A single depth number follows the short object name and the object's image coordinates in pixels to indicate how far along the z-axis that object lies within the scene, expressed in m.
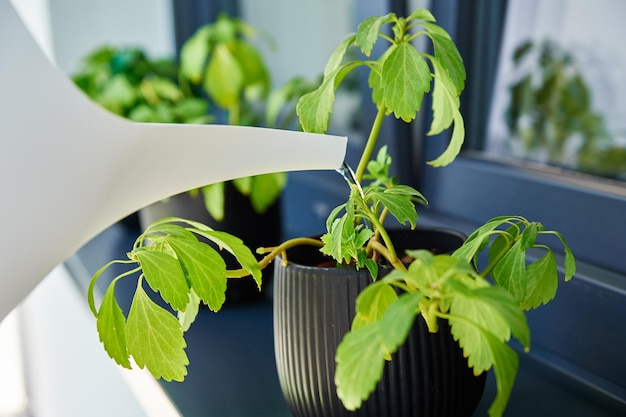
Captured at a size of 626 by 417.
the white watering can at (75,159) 0.38
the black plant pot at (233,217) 0.94
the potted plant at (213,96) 0.94
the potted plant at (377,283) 0.34
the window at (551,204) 0.66
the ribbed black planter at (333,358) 0.48
